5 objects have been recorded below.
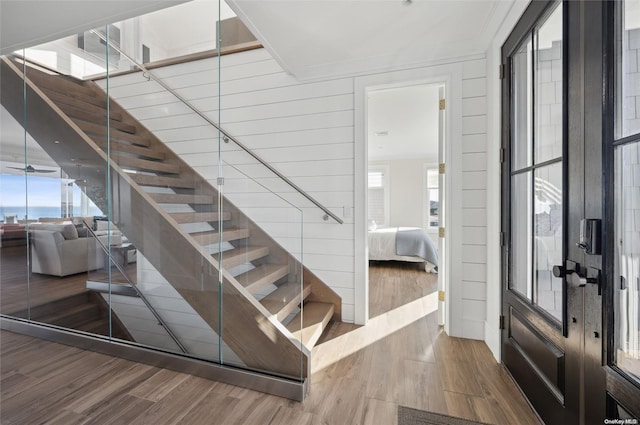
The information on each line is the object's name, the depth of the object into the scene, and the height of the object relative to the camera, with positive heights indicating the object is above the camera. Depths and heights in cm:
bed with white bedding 492 -64
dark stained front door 93 +0
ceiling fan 260 +39
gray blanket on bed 489 -60
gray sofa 241 -35
